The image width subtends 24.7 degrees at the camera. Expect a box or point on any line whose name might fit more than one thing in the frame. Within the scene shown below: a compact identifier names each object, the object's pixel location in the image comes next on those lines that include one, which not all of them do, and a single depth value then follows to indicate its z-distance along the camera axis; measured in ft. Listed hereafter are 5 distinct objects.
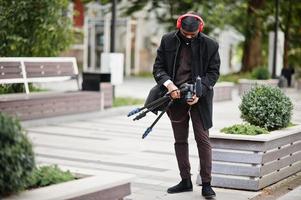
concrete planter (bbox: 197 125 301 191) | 23.86
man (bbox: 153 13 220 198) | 22.16
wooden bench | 42.56
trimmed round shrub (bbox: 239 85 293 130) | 25.67
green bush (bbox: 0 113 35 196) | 14.11
